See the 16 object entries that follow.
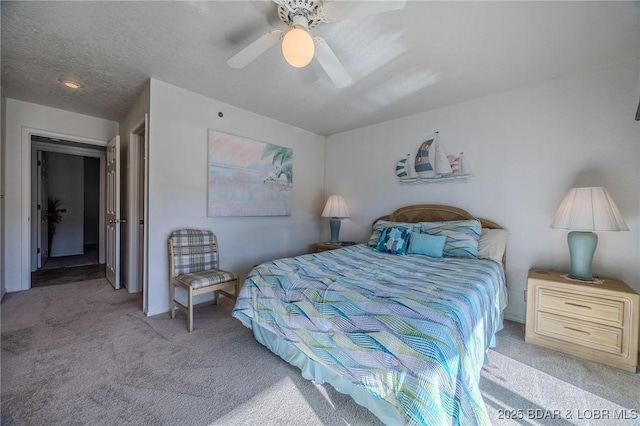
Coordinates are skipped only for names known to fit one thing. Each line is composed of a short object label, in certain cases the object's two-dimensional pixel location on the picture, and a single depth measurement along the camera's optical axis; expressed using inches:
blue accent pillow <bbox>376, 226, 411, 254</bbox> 114.7
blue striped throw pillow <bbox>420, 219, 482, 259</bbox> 105.2
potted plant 224.7
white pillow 104.2
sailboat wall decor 126.7
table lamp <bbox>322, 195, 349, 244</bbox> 159.5
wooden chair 98.8
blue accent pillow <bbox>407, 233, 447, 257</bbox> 107.9
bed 43.5
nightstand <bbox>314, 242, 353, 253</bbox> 150.4
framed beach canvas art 128.6
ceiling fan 56.8
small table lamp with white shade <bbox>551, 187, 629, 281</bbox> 81.2
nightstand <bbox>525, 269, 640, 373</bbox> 75.7
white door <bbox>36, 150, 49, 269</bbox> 174.9
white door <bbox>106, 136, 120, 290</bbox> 138.0
